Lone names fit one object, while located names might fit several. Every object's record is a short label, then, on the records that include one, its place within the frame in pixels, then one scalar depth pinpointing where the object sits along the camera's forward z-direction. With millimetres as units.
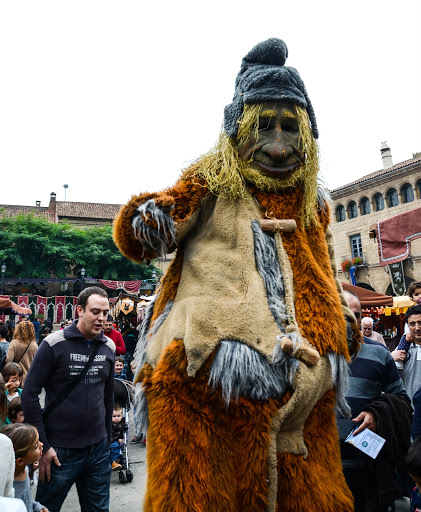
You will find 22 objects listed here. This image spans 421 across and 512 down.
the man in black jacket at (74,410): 2658
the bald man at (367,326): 4613
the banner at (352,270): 28312
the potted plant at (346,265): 29203
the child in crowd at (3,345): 6457
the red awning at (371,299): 9375
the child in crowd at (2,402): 2453
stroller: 4828
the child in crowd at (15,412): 3789
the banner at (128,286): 26406
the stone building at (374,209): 25953
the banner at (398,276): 23131
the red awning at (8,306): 13000
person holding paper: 2631
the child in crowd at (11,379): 4536
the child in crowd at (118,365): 6156
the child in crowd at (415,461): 2229
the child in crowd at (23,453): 2438
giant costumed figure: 1797
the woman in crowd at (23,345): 5910
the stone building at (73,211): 40906
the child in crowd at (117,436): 4920
